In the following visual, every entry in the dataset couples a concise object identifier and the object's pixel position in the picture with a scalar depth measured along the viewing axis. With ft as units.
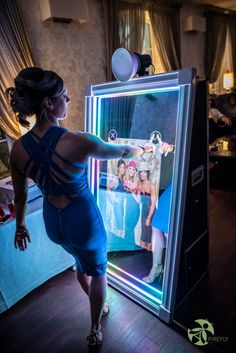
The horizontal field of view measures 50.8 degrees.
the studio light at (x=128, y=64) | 4.04
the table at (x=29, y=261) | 4.97
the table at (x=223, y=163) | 10.39
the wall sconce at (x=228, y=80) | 16.43
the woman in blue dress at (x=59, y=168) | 3.19
